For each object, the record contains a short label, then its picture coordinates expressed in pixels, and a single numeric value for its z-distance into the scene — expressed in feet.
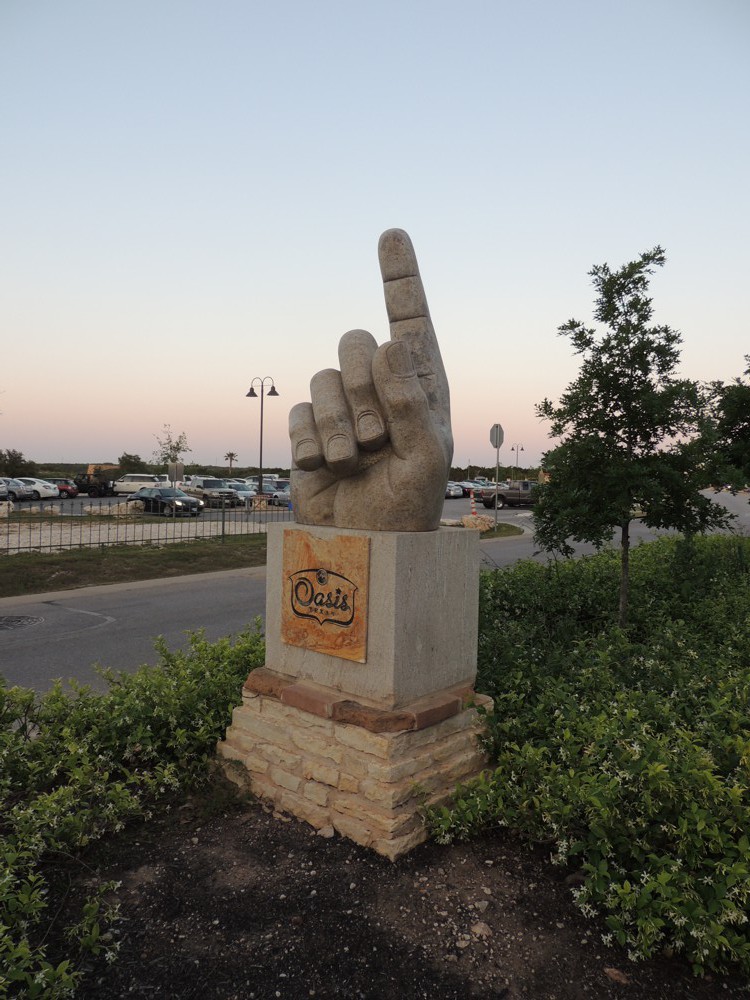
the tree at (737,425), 36.50
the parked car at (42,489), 110.22
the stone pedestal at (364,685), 10.86
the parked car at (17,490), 106.22
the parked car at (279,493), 95.31
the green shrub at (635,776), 8.21
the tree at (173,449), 170.48
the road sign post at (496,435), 62.28
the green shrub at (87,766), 8.21
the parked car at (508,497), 115.24
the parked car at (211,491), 109.81
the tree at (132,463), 204.81
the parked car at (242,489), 117.27
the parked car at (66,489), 115.44
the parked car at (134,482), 127.34
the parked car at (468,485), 145.78
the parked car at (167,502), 81.56
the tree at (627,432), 18.99
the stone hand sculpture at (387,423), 11.12
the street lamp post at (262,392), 101.04
